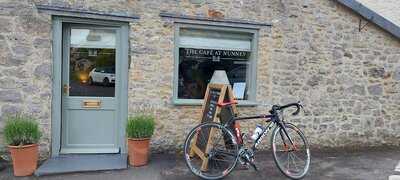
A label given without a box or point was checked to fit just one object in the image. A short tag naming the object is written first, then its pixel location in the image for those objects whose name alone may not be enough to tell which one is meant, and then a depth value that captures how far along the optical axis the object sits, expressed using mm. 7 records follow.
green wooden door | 6934
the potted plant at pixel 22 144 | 5879
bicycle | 5801
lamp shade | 7707
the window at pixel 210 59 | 7445
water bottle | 6023
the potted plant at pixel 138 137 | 6434
